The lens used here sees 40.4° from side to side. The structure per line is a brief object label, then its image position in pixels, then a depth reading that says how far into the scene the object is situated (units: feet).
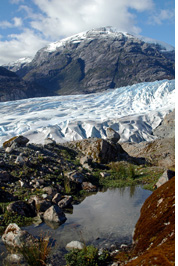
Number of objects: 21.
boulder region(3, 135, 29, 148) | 46.04
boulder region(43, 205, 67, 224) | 23.59
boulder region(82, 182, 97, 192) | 34.75
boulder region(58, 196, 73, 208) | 27.79
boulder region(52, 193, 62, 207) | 28.50
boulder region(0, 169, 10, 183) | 31.76
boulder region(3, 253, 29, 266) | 16.62
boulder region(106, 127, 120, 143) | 57.77
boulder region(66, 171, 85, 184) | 36.20
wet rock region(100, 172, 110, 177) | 40.75
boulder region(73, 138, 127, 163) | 50.88
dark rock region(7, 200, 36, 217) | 24.64
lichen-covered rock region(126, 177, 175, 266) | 8.01
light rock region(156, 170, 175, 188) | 29.18
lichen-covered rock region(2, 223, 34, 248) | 18.66
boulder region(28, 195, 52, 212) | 25.99
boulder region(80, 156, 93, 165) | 45.44
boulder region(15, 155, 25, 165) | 36.64
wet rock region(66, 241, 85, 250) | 18.21
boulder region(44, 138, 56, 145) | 51.72
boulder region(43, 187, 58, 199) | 29.91
